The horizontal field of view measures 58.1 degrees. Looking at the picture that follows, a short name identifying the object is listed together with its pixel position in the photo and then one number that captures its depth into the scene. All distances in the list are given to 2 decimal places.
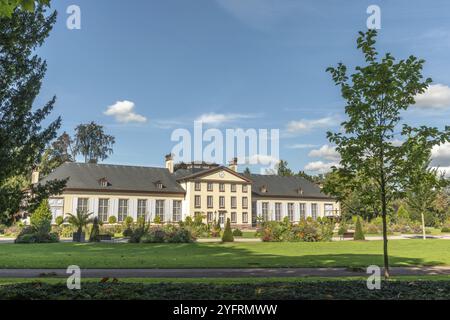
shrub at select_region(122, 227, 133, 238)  35.46
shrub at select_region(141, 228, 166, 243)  27.88
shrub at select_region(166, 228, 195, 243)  28.14
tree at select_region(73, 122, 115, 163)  68.44
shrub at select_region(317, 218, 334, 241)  30.53
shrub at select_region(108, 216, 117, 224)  49.62
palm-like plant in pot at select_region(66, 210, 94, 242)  29.59
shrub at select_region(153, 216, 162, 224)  49.70
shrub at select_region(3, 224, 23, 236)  40.42
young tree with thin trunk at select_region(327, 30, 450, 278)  9.66
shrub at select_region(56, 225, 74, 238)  36.25
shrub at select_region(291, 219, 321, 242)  30.31
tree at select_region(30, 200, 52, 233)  40.86
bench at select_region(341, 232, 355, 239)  35.97
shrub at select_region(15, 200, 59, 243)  27.61
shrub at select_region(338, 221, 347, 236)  38.88
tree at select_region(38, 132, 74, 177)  60.82
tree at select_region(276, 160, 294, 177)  90.06
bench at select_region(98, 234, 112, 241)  30.67
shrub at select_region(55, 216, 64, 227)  45.64
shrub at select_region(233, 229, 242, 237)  38.93
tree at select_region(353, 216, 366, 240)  33.33
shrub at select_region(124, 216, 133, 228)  46.71
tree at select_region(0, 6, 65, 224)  12.65
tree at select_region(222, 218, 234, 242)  30.18
